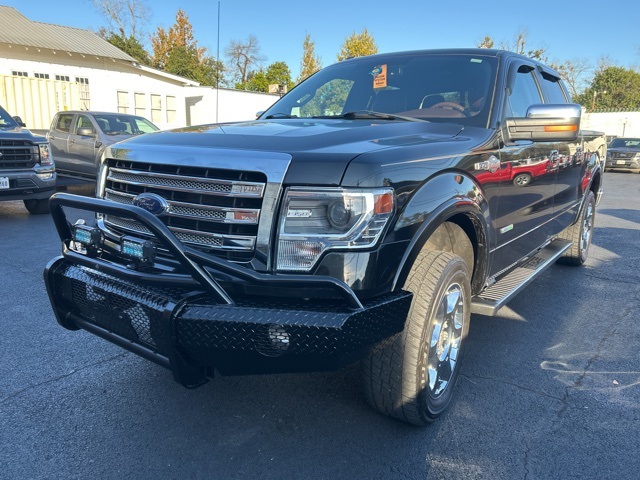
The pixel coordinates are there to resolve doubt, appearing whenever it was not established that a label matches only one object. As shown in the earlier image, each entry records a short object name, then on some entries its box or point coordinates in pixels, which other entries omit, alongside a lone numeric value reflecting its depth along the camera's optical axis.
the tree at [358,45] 37.22
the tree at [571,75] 53.19
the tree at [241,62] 56.65
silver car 11.62
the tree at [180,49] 42.90
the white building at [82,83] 17.91
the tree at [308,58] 39.97
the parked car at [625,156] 21.06
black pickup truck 2.10
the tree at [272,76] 46.03
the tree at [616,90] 53.38
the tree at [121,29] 47.84
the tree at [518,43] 38.41
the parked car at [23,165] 7.74
